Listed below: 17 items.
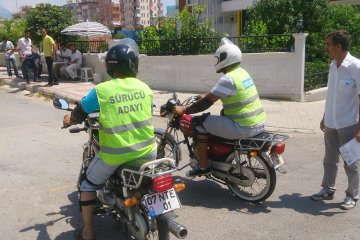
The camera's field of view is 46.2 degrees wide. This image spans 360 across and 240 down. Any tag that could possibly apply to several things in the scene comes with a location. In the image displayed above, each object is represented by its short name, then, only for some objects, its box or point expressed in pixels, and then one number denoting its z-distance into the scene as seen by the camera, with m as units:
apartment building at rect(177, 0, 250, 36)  27.00
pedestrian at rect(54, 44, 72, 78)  14.88
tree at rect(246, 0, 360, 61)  13.34
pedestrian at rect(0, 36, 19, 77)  15.83
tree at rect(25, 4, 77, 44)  16.48
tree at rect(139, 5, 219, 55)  12.45
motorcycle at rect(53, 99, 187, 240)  3.30
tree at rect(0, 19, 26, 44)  24.57
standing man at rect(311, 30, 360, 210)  4.34
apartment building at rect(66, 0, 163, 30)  103.88
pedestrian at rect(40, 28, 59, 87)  13.10
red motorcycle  4.58
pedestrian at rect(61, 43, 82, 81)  14.66
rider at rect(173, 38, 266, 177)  4.52
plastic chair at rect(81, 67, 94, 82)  14.54
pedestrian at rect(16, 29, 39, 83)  14.14
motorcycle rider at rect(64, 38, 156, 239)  3.35
